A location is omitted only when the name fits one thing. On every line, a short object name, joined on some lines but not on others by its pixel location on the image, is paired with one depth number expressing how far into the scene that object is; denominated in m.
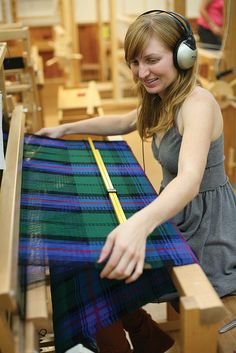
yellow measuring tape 1.20
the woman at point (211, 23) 4.41
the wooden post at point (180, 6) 3.17
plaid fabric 1.03
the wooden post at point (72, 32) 5.19
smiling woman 1.29
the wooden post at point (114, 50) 5.25
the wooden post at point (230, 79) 3.08
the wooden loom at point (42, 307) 0.82
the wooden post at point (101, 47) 5.71
